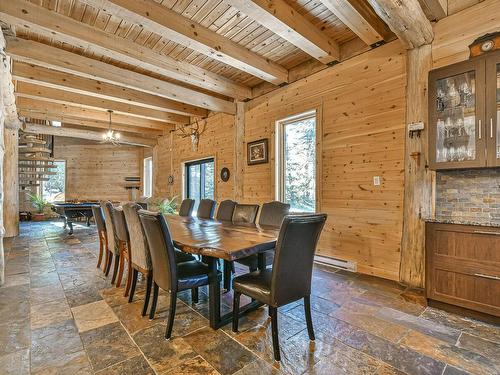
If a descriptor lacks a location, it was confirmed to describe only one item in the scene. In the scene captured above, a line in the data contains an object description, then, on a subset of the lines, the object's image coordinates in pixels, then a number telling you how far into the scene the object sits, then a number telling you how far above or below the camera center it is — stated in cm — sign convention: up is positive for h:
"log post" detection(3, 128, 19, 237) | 557 +10
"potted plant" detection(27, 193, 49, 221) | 847 -46
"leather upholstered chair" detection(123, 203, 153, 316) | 222 -51
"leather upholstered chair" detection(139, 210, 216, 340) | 186 -58
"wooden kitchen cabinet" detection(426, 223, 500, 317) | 205 -66
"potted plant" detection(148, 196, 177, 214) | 559 -37
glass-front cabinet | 218 +68
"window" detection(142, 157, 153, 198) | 960 +52
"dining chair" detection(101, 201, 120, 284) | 293 -50
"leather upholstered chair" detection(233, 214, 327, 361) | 166 -58
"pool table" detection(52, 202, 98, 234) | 597 -46
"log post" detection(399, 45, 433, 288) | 272 +11
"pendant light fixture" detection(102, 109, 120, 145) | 600 +130
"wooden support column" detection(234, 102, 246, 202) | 512 +80
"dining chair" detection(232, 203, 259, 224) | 339 -32
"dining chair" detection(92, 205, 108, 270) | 337 -50
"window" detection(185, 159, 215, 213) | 634 +27
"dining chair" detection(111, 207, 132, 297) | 262 -53
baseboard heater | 335 -101
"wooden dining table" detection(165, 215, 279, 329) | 180 -41
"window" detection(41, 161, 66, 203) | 938 +20
